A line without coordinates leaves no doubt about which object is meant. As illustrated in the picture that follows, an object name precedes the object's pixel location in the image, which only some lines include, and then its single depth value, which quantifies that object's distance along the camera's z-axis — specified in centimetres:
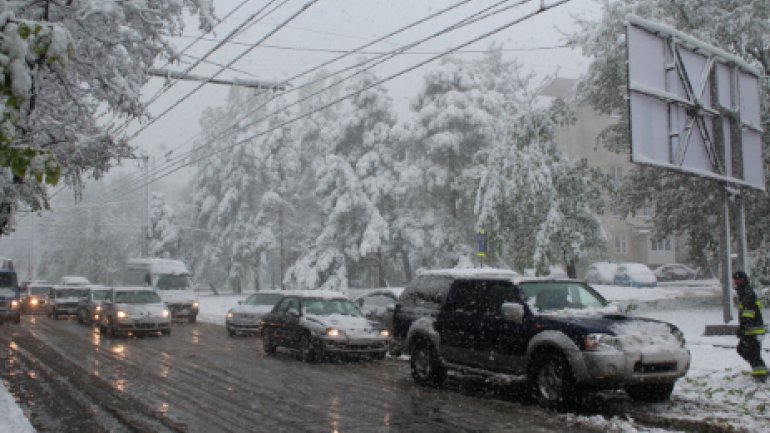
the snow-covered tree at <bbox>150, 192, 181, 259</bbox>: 5730
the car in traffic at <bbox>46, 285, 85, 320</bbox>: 3459
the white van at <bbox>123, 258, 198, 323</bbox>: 3108
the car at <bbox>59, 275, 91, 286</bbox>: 4574
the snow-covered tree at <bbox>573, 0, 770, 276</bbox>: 2218
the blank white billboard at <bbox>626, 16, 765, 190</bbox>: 1495
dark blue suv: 912
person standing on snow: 1058
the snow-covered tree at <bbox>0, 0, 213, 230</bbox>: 877
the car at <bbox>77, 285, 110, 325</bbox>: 2884
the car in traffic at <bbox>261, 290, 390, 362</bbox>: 1514
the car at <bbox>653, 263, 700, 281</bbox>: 5366
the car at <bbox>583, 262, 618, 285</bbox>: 4644
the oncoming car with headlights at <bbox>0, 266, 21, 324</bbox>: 2898
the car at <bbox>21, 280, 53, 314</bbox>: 3972
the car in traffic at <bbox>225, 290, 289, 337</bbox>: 2345
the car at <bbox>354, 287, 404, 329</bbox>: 1790
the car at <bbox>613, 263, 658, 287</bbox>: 4325
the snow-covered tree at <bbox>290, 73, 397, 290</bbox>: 3834
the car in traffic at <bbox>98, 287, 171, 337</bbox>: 2250
